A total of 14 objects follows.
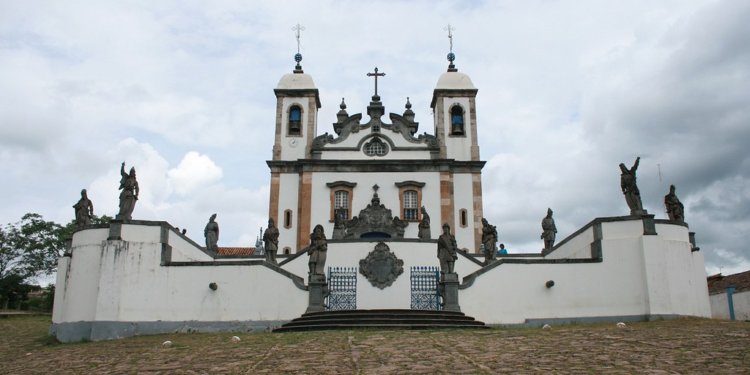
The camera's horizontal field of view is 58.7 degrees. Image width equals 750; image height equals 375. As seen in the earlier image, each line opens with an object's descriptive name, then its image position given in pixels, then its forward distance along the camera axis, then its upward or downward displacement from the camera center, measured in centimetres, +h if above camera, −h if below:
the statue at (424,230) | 2261 +351
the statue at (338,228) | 2531 +408
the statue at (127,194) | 1892 +404
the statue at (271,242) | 2150 +297
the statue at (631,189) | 1866 +402
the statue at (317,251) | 1708 +212
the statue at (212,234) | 2386 +359
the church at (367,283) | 1797 +143
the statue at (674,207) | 1942 +363
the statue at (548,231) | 2427 +369
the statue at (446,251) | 1733 +215
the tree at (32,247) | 4097 +541
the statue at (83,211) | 2042 +377
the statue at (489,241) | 2131 +294
